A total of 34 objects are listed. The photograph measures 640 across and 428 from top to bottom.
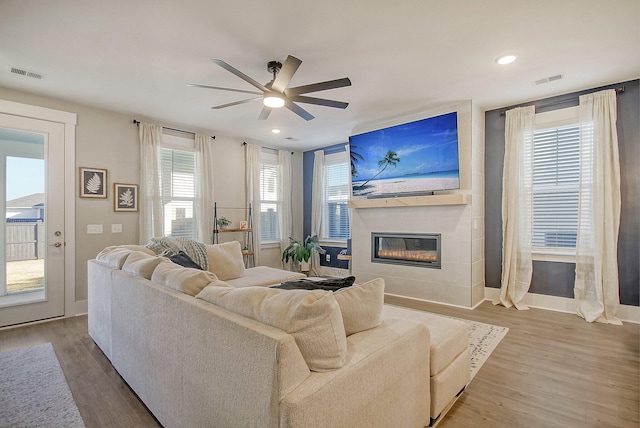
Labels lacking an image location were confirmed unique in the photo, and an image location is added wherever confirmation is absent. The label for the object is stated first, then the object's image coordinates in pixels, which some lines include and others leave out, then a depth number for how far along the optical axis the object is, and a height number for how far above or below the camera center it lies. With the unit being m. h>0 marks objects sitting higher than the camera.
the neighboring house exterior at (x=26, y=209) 3.66 +0.11
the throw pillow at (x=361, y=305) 1.52 -0.45
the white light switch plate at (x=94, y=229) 4.11 -0.15
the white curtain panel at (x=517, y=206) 4.05 +0.11
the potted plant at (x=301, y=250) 5.97 -0.67
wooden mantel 4.05 +0.20
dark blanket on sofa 1.80 -0.41
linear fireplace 4.43 -0.51
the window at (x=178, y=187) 4.84 +0.47
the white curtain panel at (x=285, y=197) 6.44 +0.38
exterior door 3.63 -0.03
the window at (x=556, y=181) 3.84 +0.42
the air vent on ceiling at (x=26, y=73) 3.12 +1.48
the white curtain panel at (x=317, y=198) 6.49 +0.37
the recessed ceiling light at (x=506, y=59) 2.88 +1.46
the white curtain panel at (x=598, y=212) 3.48 +0.02
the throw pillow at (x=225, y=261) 3.86 -0.57
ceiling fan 2.45 +1.12
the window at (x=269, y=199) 6.24 +0.35
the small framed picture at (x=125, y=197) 4.32 +0.28
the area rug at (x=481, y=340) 2.63 -1.23
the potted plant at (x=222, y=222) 5.31 -0.10
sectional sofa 1.10 -0.60
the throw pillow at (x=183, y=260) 3.25 -0.46
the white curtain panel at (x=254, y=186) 5.84 +0.57
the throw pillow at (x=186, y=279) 1.71 -0.36
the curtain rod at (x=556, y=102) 3.79 +1.40
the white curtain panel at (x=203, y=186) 5.14 +0.50
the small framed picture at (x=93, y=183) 4.05 +0.46
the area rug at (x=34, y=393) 1.89 -1.22
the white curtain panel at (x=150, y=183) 4.49 +0.50
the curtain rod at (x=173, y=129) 4.49 +1.37
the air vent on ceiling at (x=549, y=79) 3.34 +1.48
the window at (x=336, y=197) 6.25 +0.37
